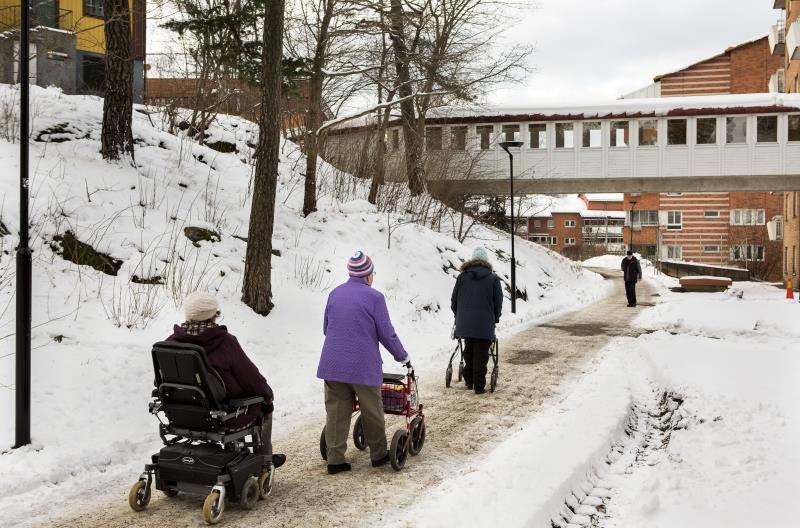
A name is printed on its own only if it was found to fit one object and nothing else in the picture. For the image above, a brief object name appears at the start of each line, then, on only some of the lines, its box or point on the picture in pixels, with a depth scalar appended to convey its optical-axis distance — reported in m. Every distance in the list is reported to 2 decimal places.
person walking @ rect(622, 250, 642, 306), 23.53
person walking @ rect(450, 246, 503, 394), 9.44
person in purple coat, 5.99
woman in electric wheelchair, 4.95
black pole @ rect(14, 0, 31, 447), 6.27
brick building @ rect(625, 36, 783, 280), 57.66
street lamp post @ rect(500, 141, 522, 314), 19.81
